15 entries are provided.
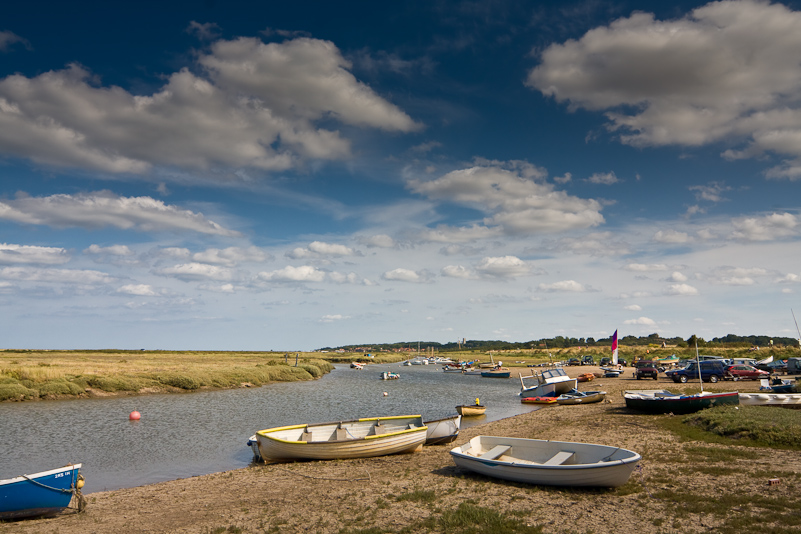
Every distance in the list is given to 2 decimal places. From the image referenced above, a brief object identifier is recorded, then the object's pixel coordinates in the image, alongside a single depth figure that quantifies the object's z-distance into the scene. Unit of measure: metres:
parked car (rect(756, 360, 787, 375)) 56.67
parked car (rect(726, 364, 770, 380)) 49.19
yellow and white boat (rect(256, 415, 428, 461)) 22.11
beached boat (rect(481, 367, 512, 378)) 89.72
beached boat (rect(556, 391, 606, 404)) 40.03
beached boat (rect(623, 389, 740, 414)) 27.28
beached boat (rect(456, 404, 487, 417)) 38.28
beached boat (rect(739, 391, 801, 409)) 28.14
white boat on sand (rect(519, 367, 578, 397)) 48.28
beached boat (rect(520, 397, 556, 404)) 46.72
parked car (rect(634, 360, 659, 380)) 55.43
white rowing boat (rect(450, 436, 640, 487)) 14.25
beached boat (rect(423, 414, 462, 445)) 25.52
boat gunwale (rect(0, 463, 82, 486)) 14.36
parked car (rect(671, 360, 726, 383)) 48.41
